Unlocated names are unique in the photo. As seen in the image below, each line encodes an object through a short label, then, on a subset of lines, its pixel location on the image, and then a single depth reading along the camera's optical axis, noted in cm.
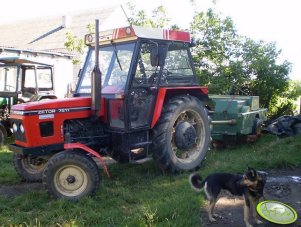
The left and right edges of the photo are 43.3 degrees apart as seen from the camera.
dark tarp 841
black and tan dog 401
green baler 784
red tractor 490
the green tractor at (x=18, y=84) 981
